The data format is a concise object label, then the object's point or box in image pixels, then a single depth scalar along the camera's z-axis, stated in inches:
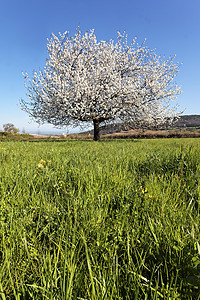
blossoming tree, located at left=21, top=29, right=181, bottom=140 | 578.2
